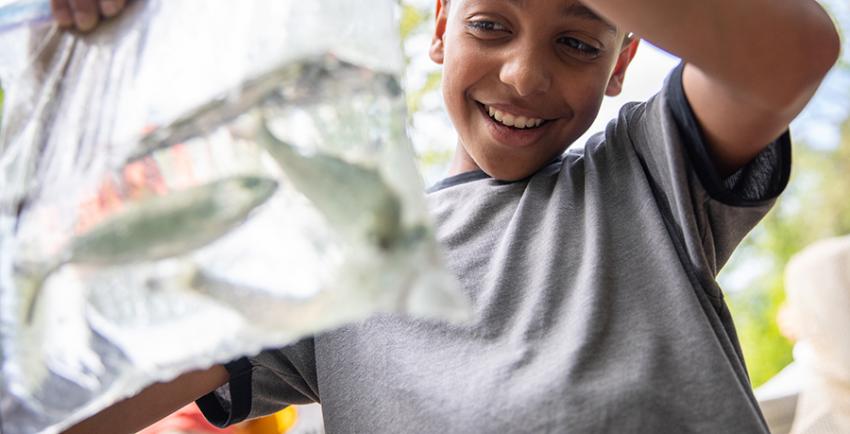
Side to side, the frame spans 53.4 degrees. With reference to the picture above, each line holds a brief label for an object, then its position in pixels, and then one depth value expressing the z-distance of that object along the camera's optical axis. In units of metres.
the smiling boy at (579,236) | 0.55
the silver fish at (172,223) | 0.38
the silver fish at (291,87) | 0.39
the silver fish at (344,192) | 0.36
